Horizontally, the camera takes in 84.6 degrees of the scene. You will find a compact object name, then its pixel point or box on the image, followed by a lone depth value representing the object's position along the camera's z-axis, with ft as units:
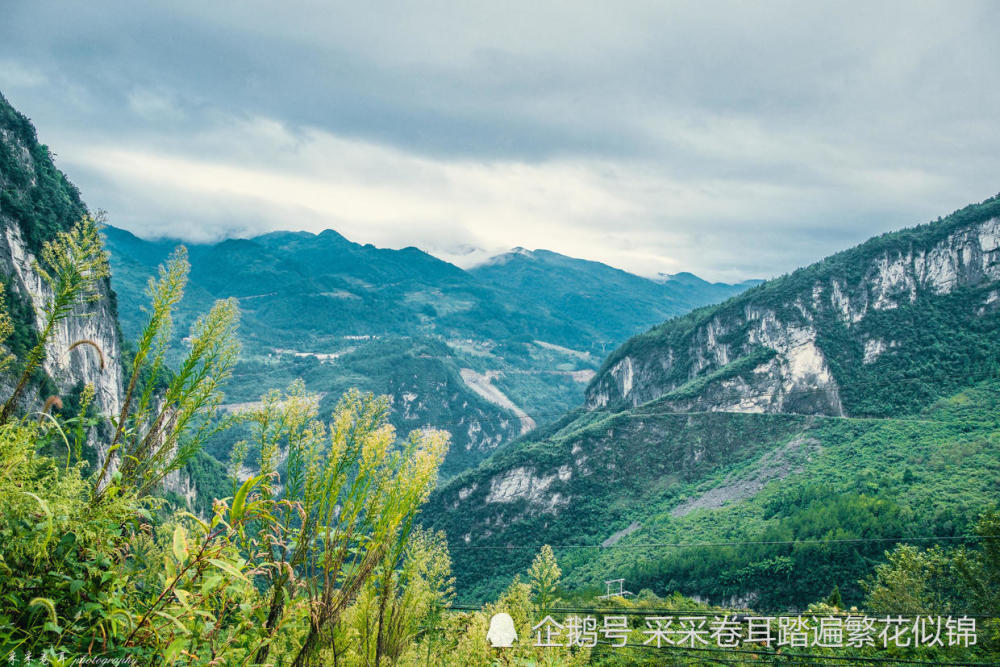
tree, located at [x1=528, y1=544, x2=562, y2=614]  38.63
